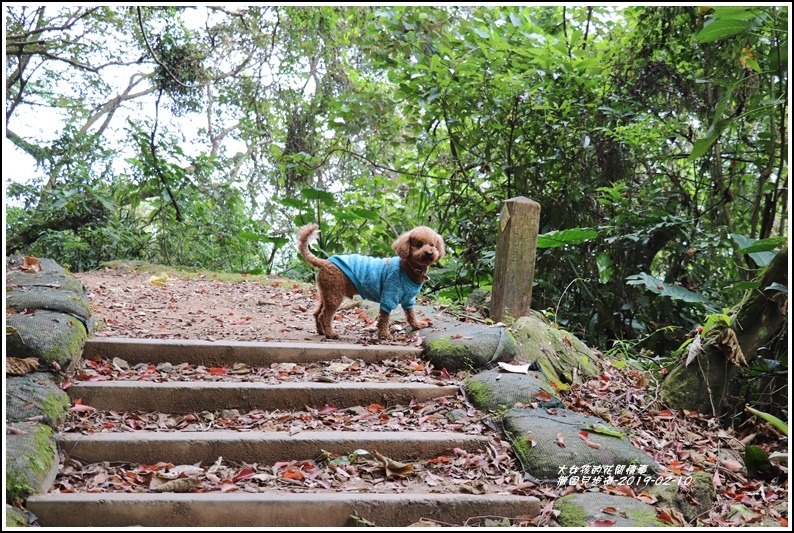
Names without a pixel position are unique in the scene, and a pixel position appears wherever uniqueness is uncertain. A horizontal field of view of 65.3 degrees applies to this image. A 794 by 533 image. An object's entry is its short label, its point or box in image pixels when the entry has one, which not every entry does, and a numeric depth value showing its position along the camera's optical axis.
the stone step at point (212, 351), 4.17
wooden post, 5.11
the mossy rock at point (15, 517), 2.44
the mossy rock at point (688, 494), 3.08
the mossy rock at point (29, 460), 2.64
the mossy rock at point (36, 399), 3.09
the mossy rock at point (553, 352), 4.52
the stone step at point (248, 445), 3.14
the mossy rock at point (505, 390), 3.81
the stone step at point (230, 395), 3.61
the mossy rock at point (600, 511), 2.74
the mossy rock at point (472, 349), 4.33
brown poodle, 4.66
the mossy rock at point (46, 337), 3.54
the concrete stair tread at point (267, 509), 2.64
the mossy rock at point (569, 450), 3.17
